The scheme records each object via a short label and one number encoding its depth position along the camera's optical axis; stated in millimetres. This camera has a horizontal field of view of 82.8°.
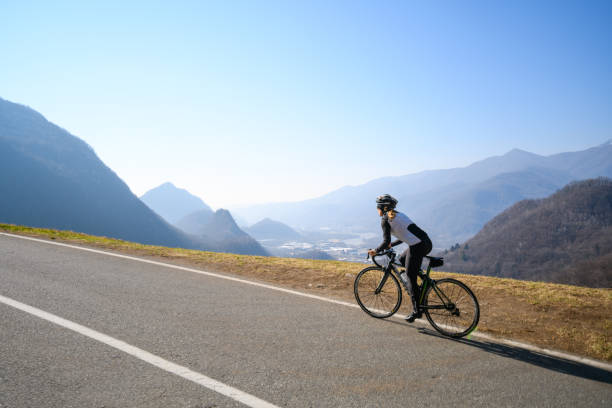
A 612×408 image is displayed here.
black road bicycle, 5656
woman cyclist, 6098
